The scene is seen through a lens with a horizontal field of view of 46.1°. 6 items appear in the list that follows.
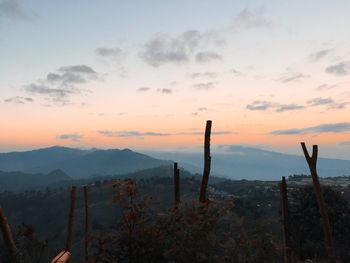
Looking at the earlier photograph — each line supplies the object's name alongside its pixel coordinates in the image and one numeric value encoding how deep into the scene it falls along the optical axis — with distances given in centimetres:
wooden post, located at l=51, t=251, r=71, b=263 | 918
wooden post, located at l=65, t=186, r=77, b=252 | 1728
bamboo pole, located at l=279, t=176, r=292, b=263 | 1881
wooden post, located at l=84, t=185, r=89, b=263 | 2377
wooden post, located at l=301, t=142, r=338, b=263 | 1596
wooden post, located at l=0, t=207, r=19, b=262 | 1441
